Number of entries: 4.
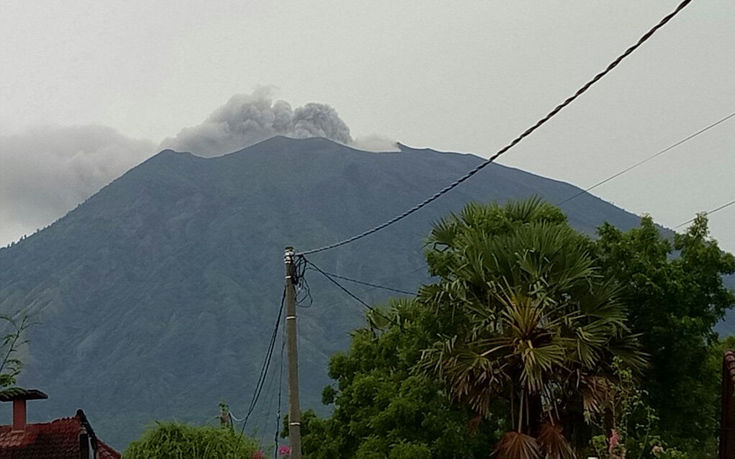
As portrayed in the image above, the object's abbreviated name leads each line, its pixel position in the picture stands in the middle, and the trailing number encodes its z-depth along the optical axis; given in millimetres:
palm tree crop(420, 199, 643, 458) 20531
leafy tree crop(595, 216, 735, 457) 23734
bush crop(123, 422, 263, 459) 19938
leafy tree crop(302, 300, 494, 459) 23172
